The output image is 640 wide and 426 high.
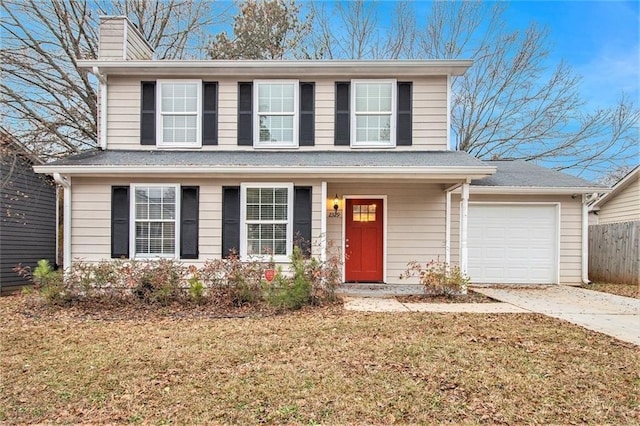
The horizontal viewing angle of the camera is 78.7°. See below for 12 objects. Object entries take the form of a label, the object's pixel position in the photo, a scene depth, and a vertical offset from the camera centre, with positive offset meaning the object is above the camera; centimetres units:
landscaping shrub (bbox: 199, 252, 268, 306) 700 -126
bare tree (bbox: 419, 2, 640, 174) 1653 +480
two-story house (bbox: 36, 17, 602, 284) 839 +69
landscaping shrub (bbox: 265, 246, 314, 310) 672 -136
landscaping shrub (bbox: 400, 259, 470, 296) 786 -138
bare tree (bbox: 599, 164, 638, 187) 1875 +200
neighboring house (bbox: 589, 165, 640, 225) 1245 +44
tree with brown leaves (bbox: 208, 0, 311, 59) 1695 +793
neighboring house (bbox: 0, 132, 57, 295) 1089 -17
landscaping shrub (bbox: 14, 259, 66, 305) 711 -142
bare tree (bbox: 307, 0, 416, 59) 1753 +821
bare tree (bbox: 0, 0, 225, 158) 1205 +472
